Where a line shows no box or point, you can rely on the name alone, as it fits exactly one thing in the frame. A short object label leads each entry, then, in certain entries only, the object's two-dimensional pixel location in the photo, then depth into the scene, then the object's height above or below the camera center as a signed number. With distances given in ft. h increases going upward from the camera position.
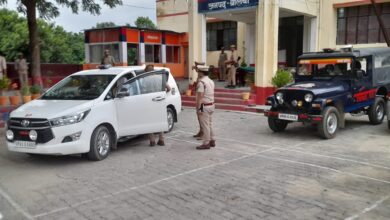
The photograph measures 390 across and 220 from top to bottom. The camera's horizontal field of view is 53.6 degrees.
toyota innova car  21.57 -2.28
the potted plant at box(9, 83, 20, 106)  40.57 -2.50
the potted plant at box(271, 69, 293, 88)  44.76 -0.46
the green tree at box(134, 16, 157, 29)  168.04 +23.79
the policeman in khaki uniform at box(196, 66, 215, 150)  25.70 -1.76
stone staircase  46.06 -3.30
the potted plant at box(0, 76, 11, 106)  43.85 -1.00
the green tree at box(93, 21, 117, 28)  196.71 +26.55
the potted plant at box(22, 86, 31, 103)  41.42 -1.94
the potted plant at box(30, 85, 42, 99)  42.91 -1.68
